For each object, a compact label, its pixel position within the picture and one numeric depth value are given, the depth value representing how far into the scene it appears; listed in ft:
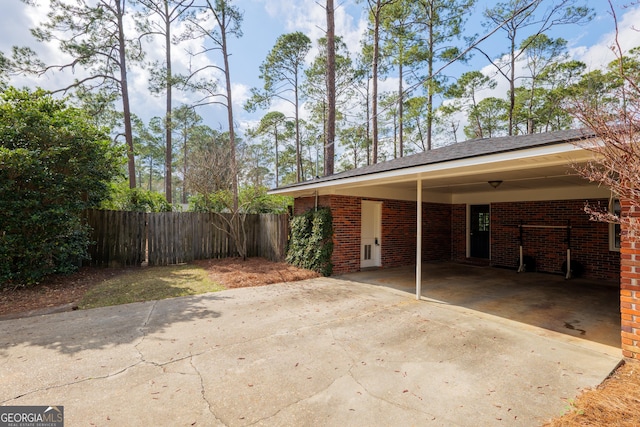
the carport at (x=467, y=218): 21.30
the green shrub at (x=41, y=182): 17.94
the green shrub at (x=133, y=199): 33.47
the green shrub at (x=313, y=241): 25.50
